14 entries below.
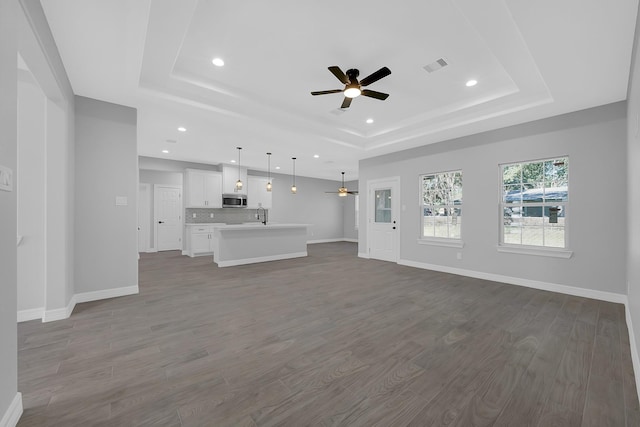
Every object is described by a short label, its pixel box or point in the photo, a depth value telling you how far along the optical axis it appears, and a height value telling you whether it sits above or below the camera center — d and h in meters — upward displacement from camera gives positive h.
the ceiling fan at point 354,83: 2.89 +1.49
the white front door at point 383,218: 6.51 -0.17
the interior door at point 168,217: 8.52 -0.20
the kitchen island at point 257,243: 6.14 -0.81
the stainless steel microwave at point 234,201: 8.38 +0.33
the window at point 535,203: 4.19 +0.15
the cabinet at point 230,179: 8.36 +1.04
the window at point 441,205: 5.48 +0.14
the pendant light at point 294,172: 7.74 +1.48
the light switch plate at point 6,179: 1.35 +0.17
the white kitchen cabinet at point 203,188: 7.87 +0.68
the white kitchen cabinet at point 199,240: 7.62 -0.84
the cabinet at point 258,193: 9.00 +0.62
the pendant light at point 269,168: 7.57 +1.50
